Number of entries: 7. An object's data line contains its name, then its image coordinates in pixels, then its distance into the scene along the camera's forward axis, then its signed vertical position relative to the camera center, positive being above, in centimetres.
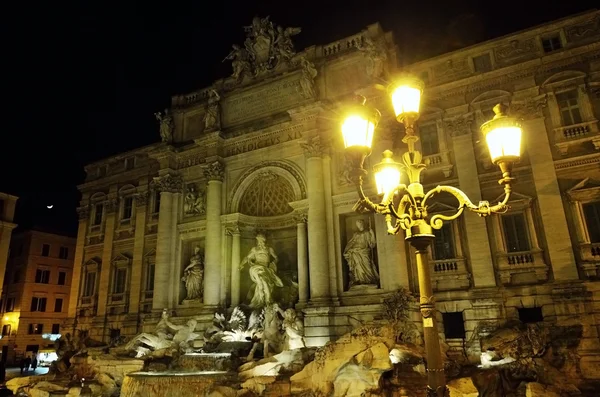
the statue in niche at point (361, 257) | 1730 +233
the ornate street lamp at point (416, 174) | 599 +214
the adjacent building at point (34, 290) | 3575 +335
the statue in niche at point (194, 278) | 2123 +212
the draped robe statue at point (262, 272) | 1898 +205
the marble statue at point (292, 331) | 1517 -42
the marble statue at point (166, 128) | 2359 +1035
